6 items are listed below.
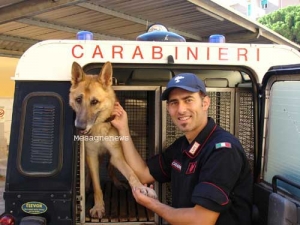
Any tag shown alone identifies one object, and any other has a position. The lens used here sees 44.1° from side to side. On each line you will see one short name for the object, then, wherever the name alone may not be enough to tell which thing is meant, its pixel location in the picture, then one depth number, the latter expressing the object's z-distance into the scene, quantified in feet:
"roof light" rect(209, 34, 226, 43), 10.22
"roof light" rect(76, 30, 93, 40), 9.41
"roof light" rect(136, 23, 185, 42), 10.24
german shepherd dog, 8.84
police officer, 6.84
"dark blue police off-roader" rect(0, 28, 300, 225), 8.20
